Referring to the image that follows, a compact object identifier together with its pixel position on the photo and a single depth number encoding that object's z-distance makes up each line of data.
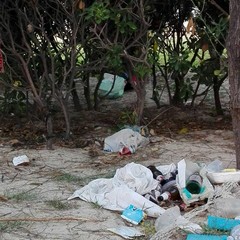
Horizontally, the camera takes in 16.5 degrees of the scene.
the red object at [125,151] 8.47
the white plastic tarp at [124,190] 6.08
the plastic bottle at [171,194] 6.35
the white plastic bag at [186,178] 6.16
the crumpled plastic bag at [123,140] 8.65
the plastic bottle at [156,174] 6.75
